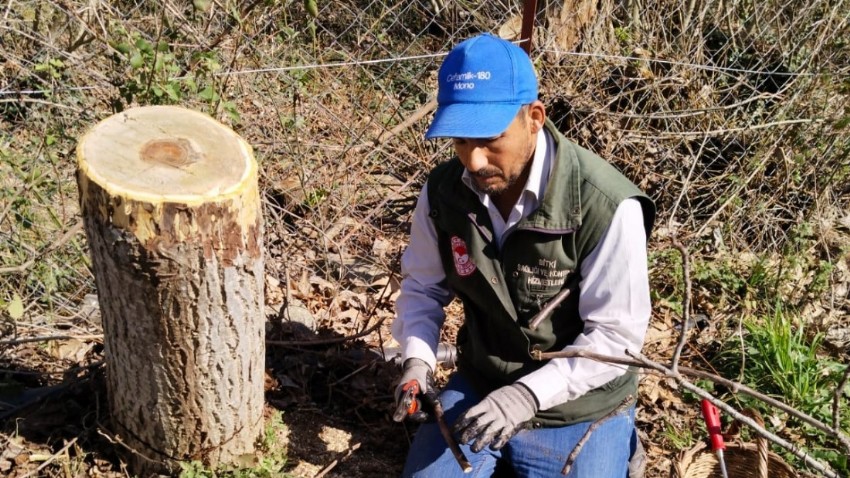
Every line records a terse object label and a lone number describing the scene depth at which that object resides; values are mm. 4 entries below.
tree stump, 2045
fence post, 3766
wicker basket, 2682
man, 2262
